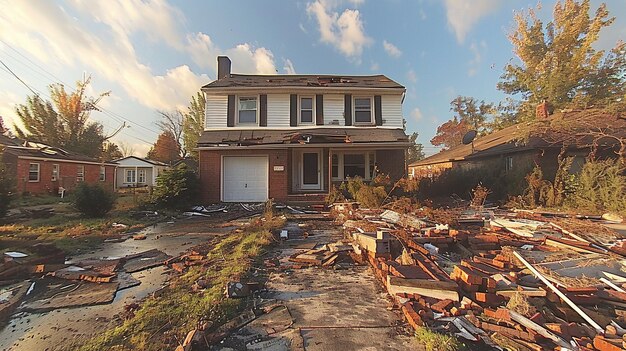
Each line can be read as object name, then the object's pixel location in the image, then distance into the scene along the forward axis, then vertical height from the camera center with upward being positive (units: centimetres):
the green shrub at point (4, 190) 841 -19
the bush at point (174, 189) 1200 -23
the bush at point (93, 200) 977 -56
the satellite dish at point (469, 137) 1839 +306
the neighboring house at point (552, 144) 1152 +185
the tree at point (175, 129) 4338 +853
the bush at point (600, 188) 914 -18
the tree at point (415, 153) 4655 +530
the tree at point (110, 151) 3865 +471
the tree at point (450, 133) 4461 +829
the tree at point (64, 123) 3136 +718
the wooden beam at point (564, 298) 285 -134
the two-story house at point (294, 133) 1381 +254
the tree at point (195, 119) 3497 +808
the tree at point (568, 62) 2119 +973
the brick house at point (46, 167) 1848 +127
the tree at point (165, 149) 4281 +535
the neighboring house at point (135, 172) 3167 +134
